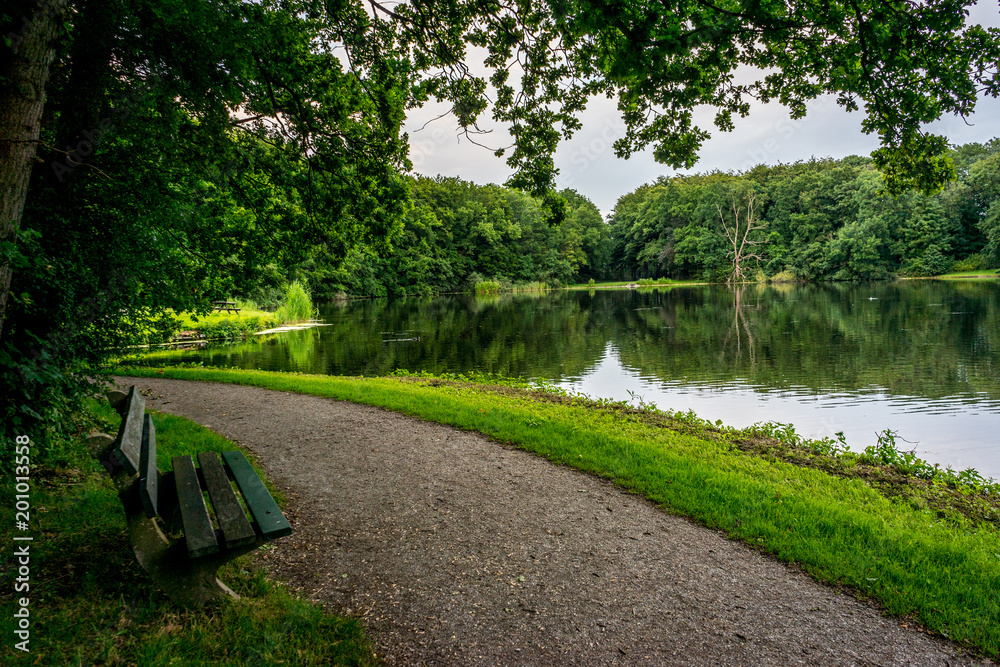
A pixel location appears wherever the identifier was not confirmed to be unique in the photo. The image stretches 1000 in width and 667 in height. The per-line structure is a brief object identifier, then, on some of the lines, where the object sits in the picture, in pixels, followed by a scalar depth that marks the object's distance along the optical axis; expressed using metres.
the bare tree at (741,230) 70.31
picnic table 23.83
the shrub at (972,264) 56.62
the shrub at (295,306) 30.17
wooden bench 2.73
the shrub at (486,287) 71.39
